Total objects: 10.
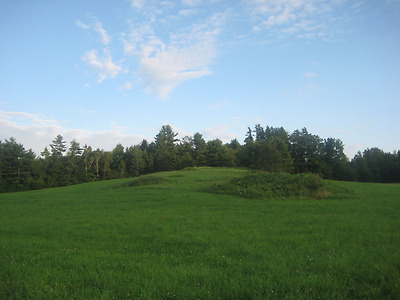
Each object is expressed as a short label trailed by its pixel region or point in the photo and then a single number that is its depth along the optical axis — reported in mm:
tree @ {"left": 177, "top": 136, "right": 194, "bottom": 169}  88438
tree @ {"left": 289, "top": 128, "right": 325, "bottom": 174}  85250
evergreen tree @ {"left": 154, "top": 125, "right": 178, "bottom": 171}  91500
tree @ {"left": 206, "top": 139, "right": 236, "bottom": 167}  92212
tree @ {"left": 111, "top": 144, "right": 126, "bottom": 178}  88931
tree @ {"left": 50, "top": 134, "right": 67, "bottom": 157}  82938
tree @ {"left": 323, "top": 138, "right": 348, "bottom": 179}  82625
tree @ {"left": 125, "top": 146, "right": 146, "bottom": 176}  91562
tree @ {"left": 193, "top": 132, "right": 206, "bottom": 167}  94312
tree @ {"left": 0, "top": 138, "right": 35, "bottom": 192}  67062
